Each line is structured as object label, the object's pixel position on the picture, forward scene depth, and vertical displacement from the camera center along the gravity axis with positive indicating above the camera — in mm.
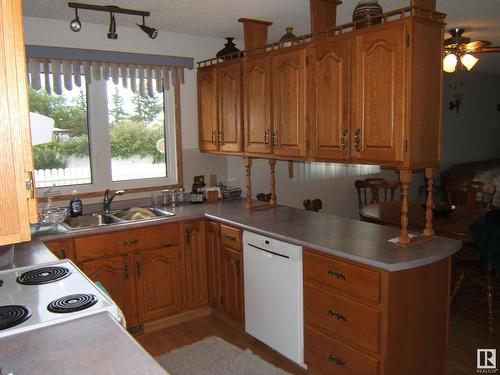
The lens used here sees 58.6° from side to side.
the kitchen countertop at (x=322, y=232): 2281 -579
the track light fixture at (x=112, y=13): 2893 +890
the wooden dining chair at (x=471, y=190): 4336 -527
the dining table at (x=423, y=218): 3311 -663
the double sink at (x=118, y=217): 3444 -569
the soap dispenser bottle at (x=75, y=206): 3461 -464
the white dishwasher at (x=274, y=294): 2732 -993
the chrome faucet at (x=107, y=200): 3594 -439
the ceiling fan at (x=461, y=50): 3529 +693
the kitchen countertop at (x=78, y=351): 1284 -635
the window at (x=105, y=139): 3555 +51
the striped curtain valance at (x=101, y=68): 3344 +626
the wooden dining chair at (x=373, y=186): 4891 -526
